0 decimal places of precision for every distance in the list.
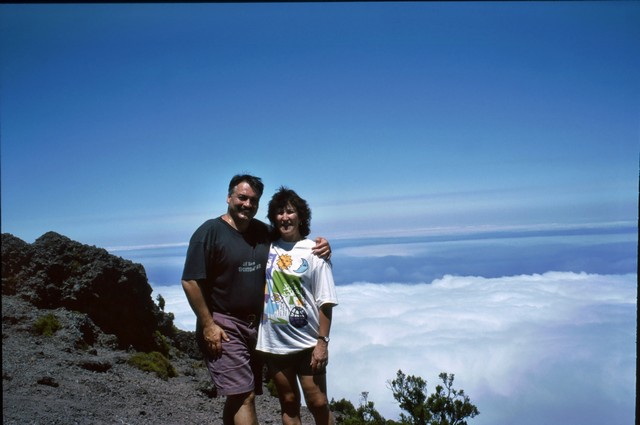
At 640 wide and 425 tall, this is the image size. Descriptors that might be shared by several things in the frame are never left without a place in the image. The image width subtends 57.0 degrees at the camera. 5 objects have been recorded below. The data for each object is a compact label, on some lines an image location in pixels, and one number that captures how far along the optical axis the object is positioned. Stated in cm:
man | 466
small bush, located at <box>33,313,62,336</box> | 1023
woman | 466
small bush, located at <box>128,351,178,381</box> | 1012
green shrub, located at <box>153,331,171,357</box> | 1220
